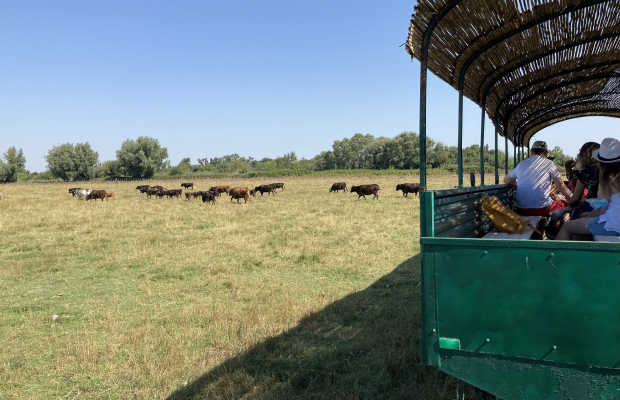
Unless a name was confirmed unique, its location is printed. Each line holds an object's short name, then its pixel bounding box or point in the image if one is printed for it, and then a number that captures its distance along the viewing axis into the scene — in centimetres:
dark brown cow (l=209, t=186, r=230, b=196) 2654
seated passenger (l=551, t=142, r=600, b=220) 389
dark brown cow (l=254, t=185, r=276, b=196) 2744
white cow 2834
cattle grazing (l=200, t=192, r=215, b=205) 2203
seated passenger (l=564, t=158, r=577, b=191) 607
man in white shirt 453
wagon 171
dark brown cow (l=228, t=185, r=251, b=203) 2175
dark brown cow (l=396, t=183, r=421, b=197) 2377
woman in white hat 285
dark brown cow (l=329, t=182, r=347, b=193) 2845
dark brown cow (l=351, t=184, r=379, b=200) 2241
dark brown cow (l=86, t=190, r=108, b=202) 2531
